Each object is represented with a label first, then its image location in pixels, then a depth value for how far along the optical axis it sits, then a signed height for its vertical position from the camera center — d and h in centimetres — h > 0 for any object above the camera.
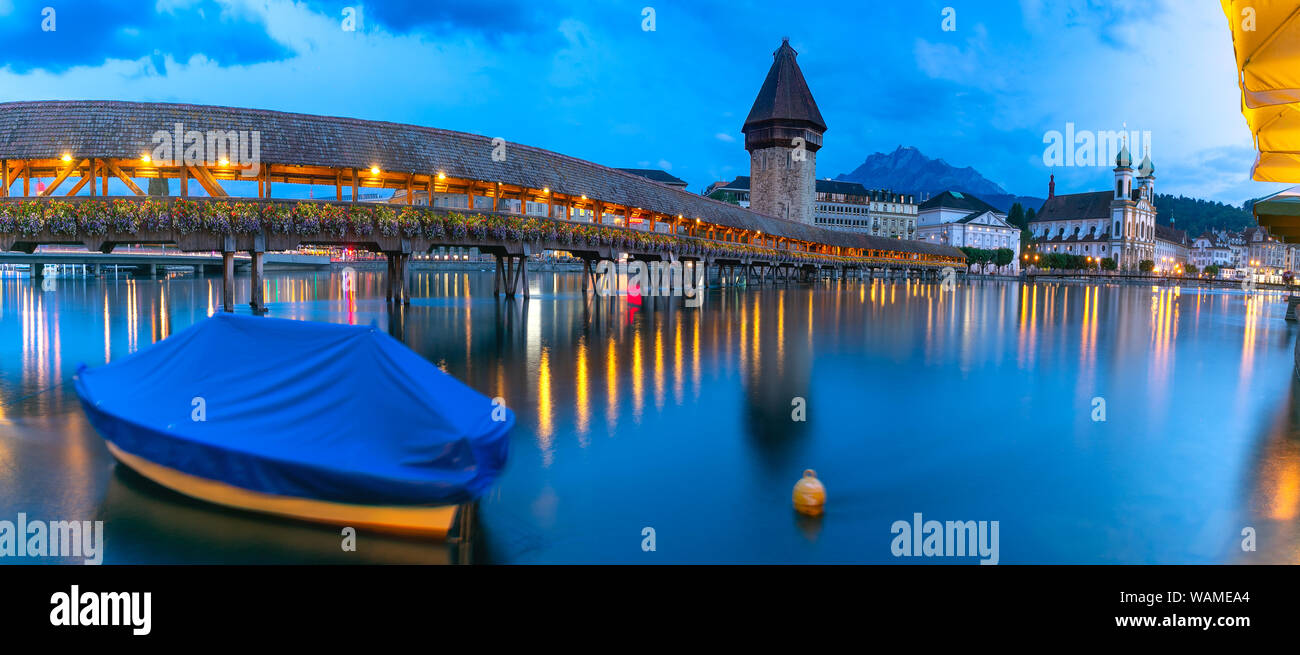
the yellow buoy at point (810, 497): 755 -219
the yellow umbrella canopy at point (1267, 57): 564 +212
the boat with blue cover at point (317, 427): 620 -129
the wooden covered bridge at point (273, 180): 2402 +471
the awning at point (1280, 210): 1500 +206
